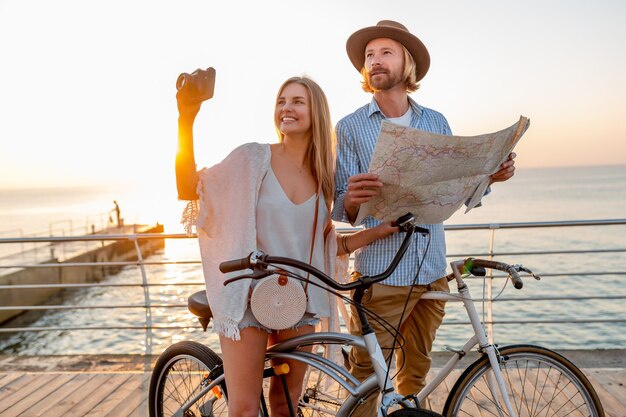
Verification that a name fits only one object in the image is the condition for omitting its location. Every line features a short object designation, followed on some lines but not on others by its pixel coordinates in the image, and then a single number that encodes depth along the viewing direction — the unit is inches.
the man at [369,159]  78.8
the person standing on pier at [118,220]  1282.0
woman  66.5
